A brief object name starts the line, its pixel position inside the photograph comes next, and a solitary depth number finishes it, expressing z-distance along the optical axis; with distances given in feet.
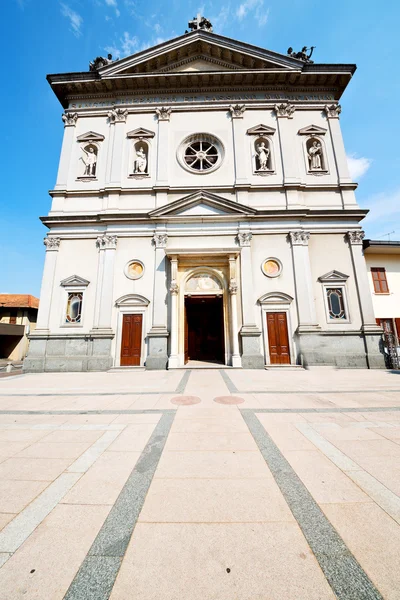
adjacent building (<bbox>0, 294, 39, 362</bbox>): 84.52
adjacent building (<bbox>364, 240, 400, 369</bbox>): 52.44
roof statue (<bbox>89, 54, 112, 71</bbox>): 55.11
